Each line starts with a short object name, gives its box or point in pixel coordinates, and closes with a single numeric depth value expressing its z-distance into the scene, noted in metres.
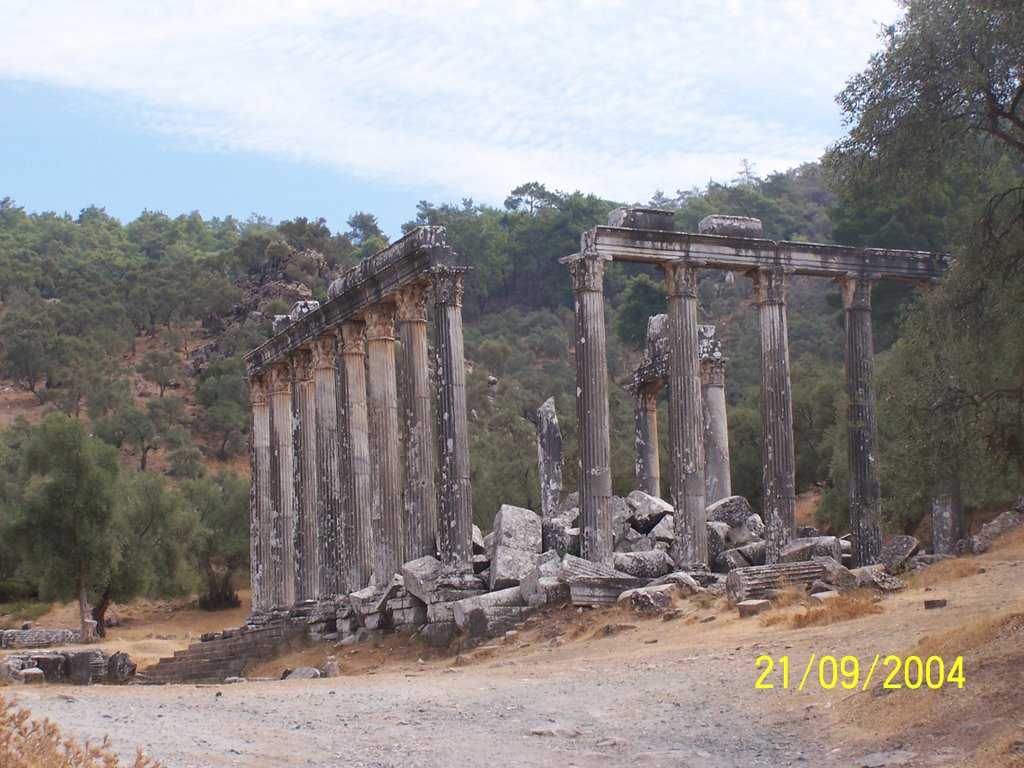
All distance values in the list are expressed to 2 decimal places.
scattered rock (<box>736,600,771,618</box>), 22.48
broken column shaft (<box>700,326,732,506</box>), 36.03
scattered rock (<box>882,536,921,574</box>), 26.64
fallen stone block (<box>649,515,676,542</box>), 31.64
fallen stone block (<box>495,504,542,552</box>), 27.95
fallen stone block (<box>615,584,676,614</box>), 24.81
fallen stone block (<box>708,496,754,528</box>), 33.12
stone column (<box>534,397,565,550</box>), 35.78
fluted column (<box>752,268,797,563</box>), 30.23
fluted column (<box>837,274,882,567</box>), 29.97
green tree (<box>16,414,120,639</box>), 43.59
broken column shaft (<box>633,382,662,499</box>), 37.09
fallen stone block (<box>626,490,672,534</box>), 32.59
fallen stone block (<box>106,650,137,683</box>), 31.19
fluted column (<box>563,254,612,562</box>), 27.72
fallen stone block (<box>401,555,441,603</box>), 27.41
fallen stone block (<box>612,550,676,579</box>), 28.02
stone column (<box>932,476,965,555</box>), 29.22
